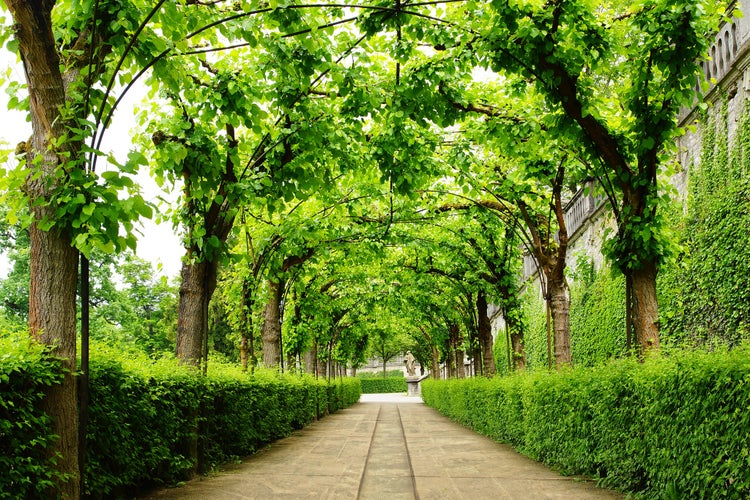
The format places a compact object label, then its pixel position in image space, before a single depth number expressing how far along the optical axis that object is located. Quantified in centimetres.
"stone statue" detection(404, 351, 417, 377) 5982
